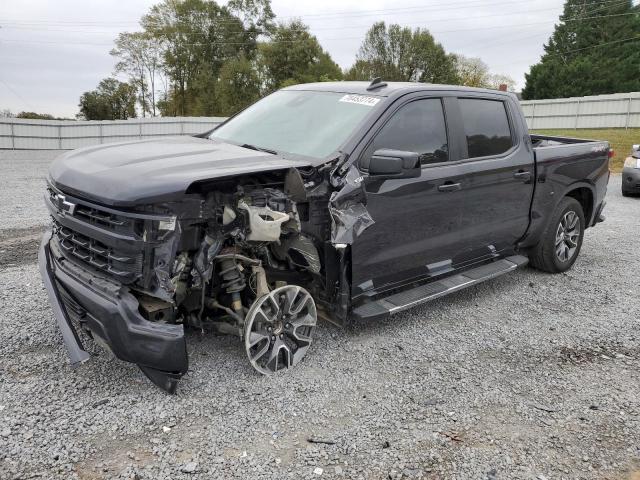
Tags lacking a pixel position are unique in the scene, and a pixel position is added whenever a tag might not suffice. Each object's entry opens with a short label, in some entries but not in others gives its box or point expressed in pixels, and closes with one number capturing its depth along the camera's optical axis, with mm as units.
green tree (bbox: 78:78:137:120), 53906
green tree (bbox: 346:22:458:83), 50906
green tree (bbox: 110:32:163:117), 52906
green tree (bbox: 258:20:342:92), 47625
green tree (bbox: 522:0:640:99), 46344
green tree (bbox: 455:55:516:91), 60956
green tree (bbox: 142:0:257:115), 54469
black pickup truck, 3010
